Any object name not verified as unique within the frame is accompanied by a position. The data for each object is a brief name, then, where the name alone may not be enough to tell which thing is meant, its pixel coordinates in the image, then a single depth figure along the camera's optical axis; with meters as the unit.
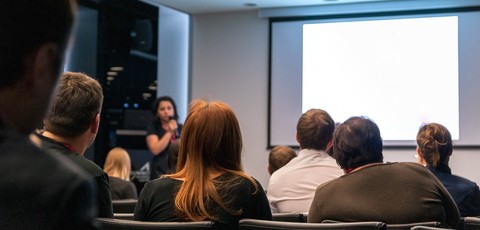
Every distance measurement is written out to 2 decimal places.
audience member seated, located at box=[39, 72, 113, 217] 2.37
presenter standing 6.79
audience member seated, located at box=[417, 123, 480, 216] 3.41
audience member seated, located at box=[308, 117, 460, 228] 2.60
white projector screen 7.32
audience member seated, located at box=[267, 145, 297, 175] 4.21
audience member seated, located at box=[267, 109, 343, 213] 3.49
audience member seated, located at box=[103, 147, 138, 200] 4.96
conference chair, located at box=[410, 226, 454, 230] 1.89
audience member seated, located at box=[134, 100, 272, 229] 2.34
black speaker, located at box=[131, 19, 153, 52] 8.11
